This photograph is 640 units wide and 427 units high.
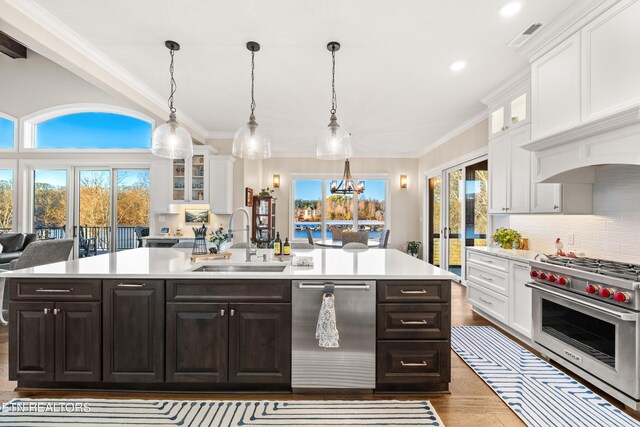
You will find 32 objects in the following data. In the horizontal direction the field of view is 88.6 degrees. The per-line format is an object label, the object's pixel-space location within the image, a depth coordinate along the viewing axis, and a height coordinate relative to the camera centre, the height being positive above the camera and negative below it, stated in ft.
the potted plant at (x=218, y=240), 9.62 -0.70
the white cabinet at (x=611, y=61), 6.94 +3.57
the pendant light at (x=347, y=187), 18.49 +1.72
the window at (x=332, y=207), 27.22 +0.82
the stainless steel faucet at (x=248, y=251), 9.08 -1.02
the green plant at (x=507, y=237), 12.35 -0.73
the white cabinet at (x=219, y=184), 20.25 +1.99
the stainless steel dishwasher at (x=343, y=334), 7.23 -2.58
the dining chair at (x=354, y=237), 19.51 -1.21
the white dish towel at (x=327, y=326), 6.89 -2.29
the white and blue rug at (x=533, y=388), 6.64 -4.03
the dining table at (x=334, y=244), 19.07 -1.62
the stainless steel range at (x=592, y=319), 6.62 -2.35
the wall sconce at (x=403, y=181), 26.71 +2.95
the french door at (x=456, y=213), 17.70 +0.29
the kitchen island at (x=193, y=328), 7.27 -2.48
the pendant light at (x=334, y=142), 9.27 +2.11
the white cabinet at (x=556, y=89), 8.47 +3.61
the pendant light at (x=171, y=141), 9.32 +2.15
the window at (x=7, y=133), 21.49 +5.37
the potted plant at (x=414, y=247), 25.85 -2.37
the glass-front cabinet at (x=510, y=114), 11.57 +4.00
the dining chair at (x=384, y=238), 21.81 -1.42
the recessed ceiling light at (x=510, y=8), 8.11 +5.29
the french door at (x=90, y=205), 21.89 +0.71
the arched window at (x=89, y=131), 21.68 +5.59
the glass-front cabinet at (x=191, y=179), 19.84 +2.25
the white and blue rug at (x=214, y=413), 6.46 -4.05
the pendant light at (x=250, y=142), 9.38 +2.13
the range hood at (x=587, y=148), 6.75 +1.72
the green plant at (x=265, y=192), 23.82 +1.78
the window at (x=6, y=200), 21.54 +0.99
